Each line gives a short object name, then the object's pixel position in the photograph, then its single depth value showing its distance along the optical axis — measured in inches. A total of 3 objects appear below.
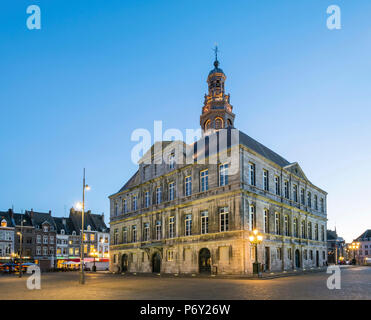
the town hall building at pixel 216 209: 1288.1
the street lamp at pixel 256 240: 1079.6
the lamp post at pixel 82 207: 956.1
